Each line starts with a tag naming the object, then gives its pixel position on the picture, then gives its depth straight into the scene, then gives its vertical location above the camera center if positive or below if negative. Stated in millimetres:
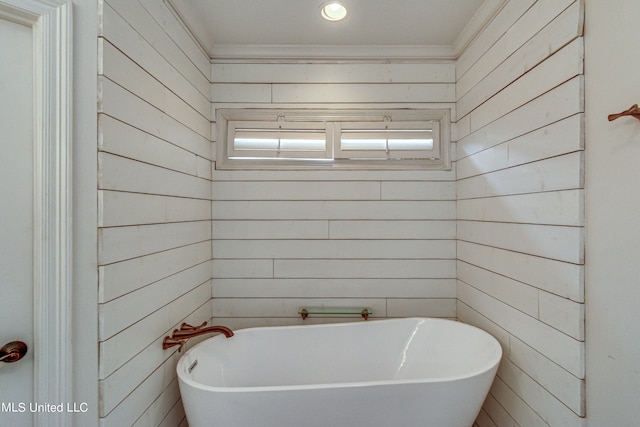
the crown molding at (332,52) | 1908 +1035
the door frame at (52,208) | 896 +4
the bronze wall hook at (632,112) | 808 +279
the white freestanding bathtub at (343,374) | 1153 -777
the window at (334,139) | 1975 +486
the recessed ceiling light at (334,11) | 1534 +1071
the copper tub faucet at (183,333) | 1344 -596
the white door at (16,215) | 872 -17
